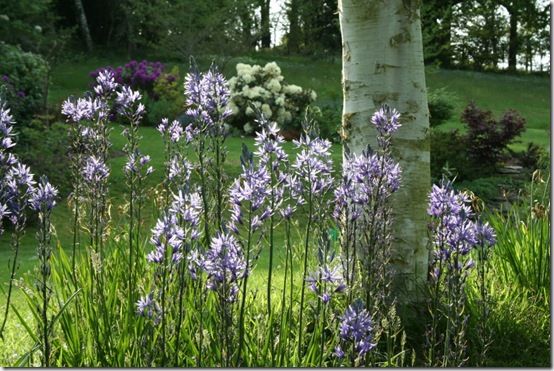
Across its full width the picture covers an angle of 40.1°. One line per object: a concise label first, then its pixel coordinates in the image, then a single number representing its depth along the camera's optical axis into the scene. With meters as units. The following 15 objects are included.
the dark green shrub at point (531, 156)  14.56
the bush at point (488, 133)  14.30
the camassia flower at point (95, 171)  3.73
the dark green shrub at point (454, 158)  13.62
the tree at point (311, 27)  38.09
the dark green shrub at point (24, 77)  13.05
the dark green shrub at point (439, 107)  16.00
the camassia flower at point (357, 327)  2.58
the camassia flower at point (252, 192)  2.75
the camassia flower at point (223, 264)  2.61
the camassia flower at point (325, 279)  2.90
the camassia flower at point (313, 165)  3.13
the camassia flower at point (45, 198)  2.94
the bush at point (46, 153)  11.59
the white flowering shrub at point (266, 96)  19.03
